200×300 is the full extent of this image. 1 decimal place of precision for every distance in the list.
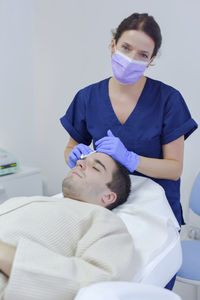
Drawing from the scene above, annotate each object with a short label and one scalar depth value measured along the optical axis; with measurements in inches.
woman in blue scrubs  50.8
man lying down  30.8
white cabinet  89.5
